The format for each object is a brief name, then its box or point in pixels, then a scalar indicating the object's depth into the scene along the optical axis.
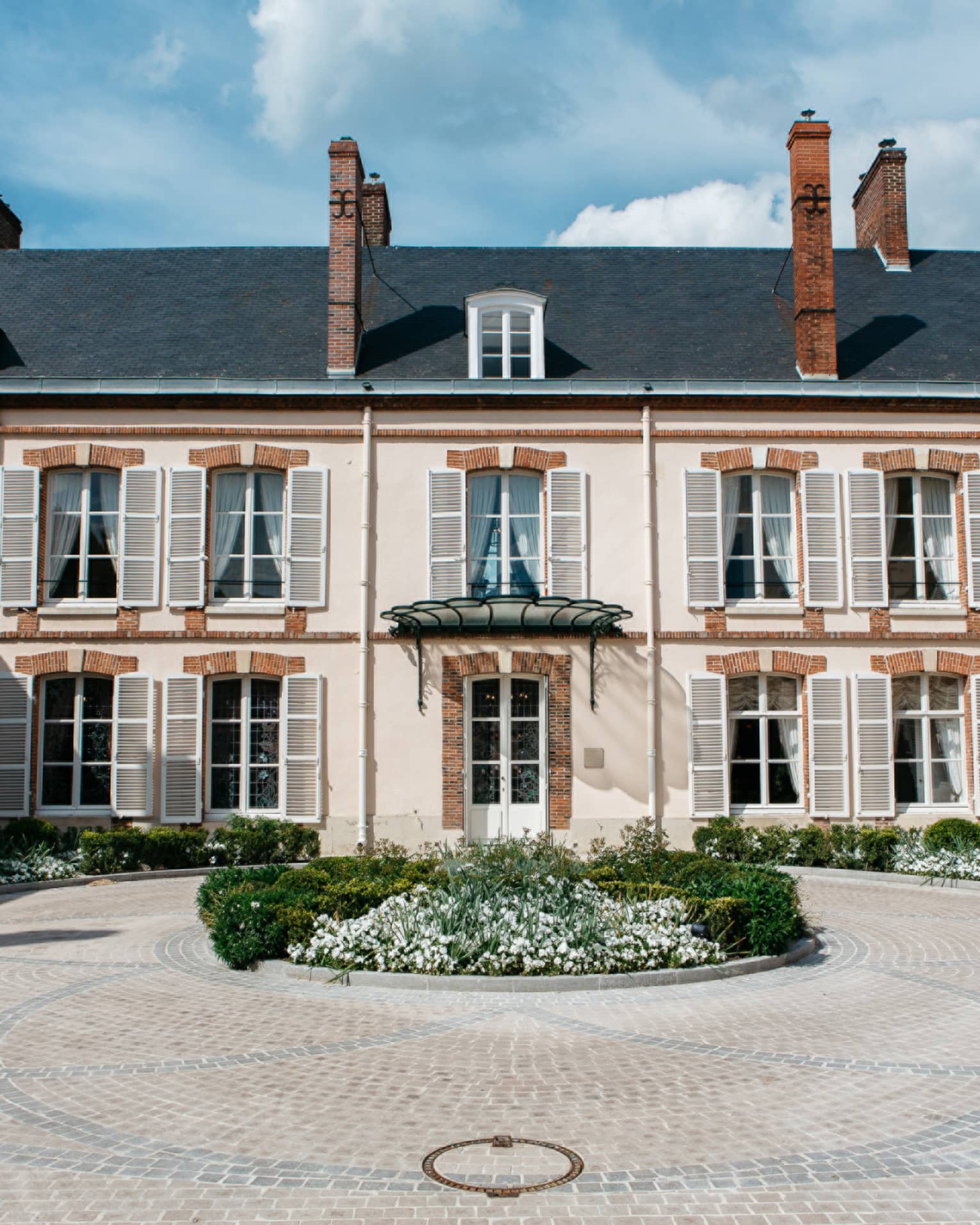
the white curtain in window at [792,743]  16.52
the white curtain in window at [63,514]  16.73
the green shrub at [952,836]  14.63
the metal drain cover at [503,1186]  4.64
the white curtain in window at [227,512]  16.78
